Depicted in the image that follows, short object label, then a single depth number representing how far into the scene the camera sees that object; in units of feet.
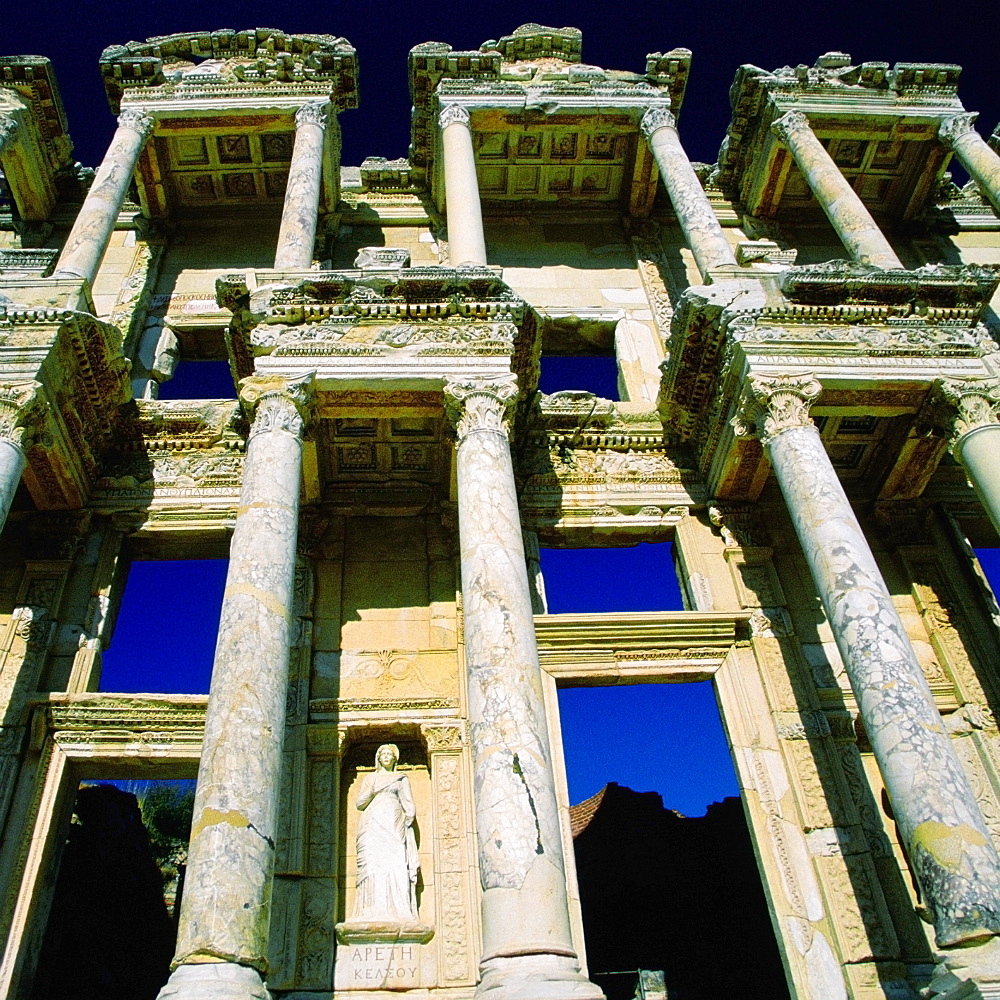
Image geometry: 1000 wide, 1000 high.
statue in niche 30.58
